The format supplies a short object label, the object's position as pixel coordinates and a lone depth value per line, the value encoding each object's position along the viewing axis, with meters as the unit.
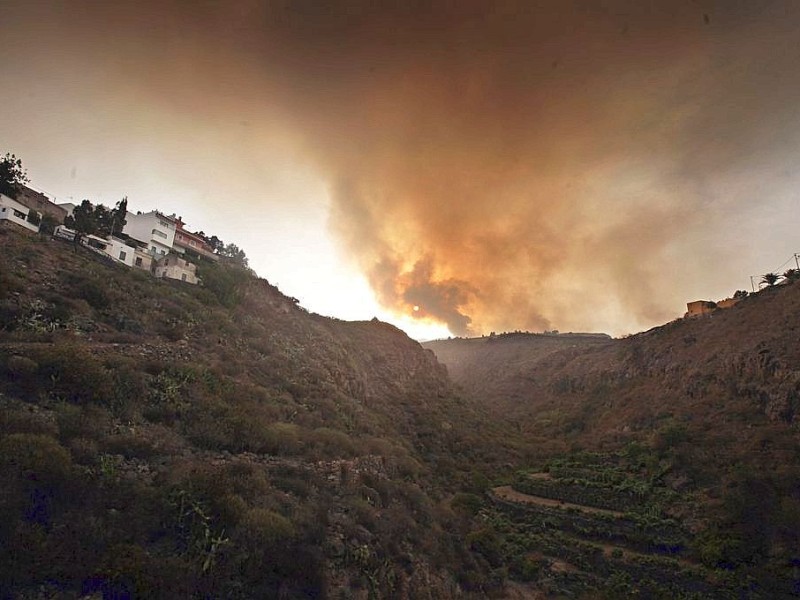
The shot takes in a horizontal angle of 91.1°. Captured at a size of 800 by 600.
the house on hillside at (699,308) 48.73
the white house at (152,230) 49.28
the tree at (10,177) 34.56
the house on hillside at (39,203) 43.11
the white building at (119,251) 38.50
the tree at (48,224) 35.88
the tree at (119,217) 43.27
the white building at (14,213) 32.03
